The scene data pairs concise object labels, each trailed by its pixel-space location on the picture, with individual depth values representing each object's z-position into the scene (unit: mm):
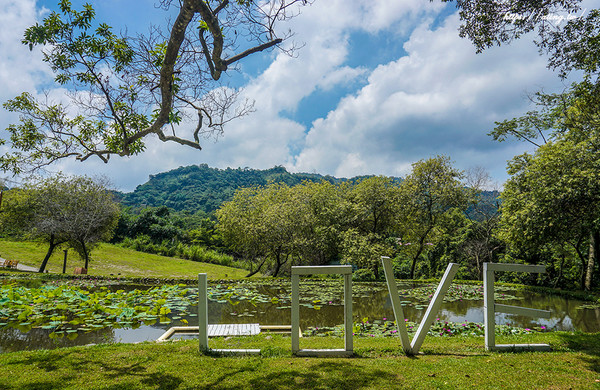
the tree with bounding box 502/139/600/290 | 11828
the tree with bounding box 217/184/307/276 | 18891
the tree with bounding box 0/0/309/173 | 4051
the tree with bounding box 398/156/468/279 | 18516
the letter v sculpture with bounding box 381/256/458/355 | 4086
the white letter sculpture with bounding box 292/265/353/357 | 4004
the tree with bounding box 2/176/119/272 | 17562
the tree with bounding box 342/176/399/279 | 18031
